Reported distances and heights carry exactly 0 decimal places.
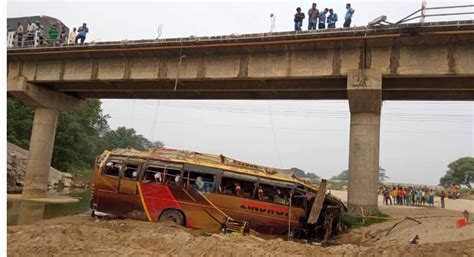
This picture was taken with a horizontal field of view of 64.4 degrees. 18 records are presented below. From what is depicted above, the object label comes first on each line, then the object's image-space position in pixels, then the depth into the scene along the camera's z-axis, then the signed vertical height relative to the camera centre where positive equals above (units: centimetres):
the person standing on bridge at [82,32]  2381 +818
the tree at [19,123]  4428 +412
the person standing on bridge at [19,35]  2533 +821
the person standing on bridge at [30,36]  2462 +794
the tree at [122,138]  9755 +794
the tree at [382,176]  16738 +430
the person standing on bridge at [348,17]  1778 +779
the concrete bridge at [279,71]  1641 +525
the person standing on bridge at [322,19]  1830 +780
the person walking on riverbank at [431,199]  2871 -71
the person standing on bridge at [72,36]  2506 +832
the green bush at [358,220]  1616 -154
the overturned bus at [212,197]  1440 -95
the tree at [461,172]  8044 +433
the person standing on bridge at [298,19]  1898 +804
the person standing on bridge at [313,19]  1866 +796
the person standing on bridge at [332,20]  1808 +773
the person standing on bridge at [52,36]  2419 +815
